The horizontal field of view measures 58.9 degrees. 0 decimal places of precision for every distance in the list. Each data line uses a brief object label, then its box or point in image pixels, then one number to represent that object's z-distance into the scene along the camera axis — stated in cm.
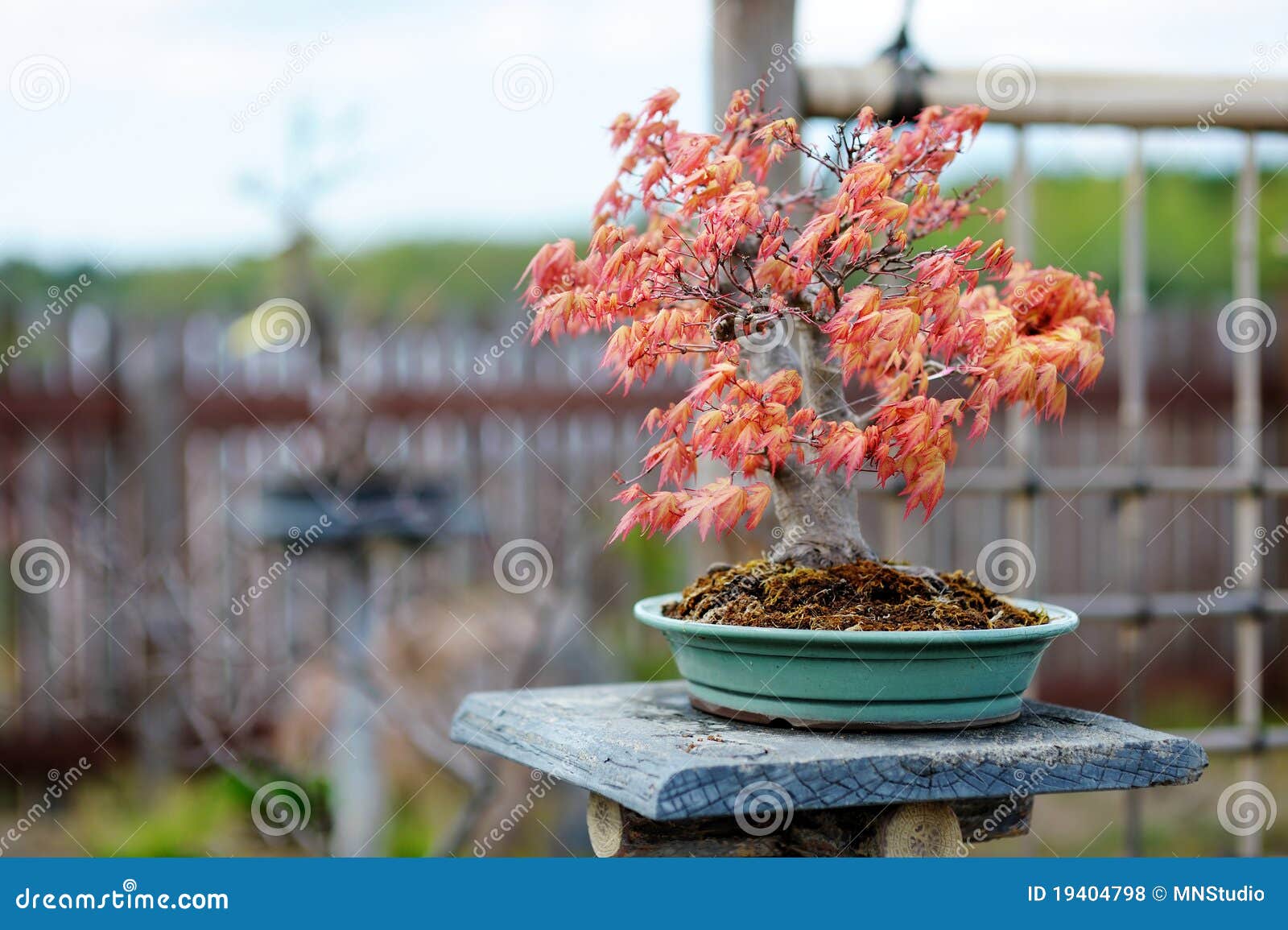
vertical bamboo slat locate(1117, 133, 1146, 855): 219
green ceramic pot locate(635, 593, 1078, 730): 115
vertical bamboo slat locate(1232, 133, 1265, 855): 227
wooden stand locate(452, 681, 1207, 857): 103
